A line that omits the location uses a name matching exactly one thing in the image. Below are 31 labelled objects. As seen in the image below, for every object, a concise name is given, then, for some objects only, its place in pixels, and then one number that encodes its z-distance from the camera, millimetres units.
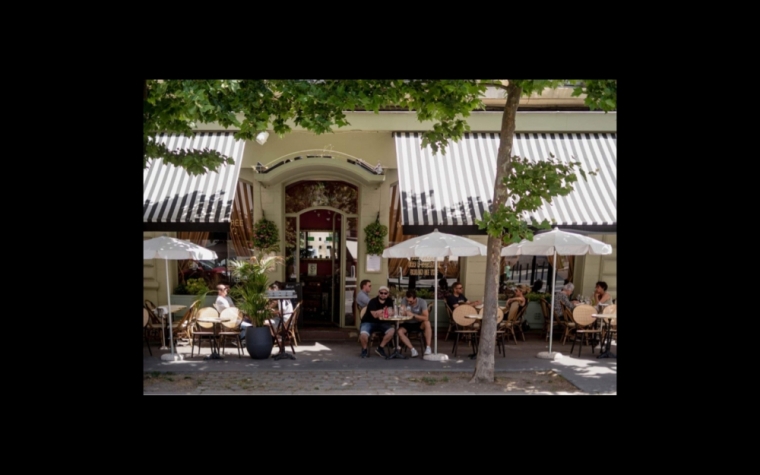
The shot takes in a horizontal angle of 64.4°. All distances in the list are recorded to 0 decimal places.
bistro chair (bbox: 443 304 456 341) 11645
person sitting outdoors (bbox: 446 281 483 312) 11791
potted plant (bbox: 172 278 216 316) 12781
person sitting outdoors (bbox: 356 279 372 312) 11609
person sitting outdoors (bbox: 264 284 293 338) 10539
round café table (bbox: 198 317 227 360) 10352
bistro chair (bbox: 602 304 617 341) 11091
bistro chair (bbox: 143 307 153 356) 11069
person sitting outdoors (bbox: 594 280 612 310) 11664
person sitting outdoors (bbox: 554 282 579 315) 12062
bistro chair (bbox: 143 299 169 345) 11188
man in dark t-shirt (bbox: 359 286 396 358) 10609
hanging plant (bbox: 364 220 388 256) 12906
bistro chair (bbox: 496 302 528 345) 11141
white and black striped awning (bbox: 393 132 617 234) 11156
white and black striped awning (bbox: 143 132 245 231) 10875
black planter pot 10273
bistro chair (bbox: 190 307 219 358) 10398
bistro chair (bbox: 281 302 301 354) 10617
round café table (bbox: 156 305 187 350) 10891
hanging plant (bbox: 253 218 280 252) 12820
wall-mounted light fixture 11922
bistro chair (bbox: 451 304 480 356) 10859
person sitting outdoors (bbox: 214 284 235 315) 10961
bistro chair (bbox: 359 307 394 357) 10742
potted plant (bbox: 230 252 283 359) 10219
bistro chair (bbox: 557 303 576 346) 11703
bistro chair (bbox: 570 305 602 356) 10953
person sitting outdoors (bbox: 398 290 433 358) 10648
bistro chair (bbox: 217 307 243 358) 10508
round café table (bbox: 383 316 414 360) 10391
